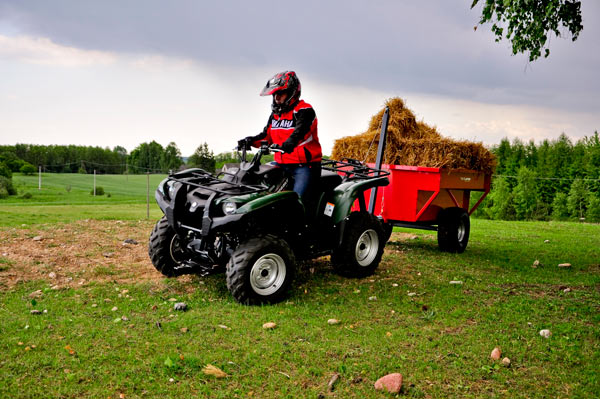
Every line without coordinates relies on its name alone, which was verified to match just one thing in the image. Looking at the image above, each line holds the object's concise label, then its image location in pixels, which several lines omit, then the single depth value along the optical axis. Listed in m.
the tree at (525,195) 79.81
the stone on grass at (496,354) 4.49
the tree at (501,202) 81.17
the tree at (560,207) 73.14
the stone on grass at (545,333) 5.09
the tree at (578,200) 69.06
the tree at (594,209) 63.97
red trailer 9.05
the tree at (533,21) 8.91
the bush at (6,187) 25.96
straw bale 9.25
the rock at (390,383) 3.82
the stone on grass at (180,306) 5.55
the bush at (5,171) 32.35
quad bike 5.57
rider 6.22
